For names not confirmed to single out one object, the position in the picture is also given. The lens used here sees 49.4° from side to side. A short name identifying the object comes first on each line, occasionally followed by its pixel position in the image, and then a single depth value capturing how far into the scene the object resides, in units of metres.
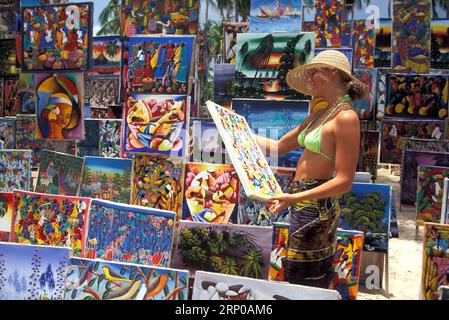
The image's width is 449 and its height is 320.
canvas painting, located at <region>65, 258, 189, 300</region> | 2.49
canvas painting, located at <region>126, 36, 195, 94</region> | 4.28
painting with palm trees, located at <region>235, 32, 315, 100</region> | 4.54
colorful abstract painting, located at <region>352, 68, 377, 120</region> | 10.09
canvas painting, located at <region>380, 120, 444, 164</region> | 9.68
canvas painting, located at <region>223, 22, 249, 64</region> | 11.16
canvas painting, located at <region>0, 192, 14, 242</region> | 4.07
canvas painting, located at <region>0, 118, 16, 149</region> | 9.23
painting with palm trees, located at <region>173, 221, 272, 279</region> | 3.46
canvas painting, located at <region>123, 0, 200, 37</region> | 6.07
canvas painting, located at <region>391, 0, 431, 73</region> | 8.95
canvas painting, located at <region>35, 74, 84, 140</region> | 5.30
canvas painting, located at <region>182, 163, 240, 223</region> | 4.18
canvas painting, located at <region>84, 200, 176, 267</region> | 3.27
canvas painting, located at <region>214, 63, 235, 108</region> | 7.86
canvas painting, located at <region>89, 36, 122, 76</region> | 12.40
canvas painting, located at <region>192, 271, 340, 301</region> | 2.17
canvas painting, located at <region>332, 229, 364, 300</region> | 3.44
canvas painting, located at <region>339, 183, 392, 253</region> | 4.14
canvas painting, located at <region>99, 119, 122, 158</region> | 7.84
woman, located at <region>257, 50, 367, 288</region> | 2.26
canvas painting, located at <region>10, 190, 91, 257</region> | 3.48
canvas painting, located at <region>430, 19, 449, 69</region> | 9.80
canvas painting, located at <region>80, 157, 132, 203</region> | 4.86
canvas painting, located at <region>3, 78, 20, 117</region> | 10.65
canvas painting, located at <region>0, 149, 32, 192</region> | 5.24
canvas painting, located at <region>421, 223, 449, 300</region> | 3.28
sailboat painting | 5.08
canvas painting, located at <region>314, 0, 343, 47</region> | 10.08
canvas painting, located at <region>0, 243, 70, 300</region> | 2.62
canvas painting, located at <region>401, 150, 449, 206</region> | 7.36
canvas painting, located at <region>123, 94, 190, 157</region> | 4.21
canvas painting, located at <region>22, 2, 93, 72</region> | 5.09
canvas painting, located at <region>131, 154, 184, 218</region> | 4.31
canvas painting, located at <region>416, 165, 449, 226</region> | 5.75
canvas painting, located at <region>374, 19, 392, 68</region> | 10.88
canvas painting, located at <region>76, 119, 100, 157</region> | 8.08
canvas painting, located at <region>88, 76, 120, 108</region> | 12.64
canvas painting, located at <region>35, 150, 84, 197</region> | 5.11
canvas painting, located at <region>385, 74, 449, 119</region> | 9.11
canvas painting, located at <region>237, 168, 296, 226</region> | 4.26
